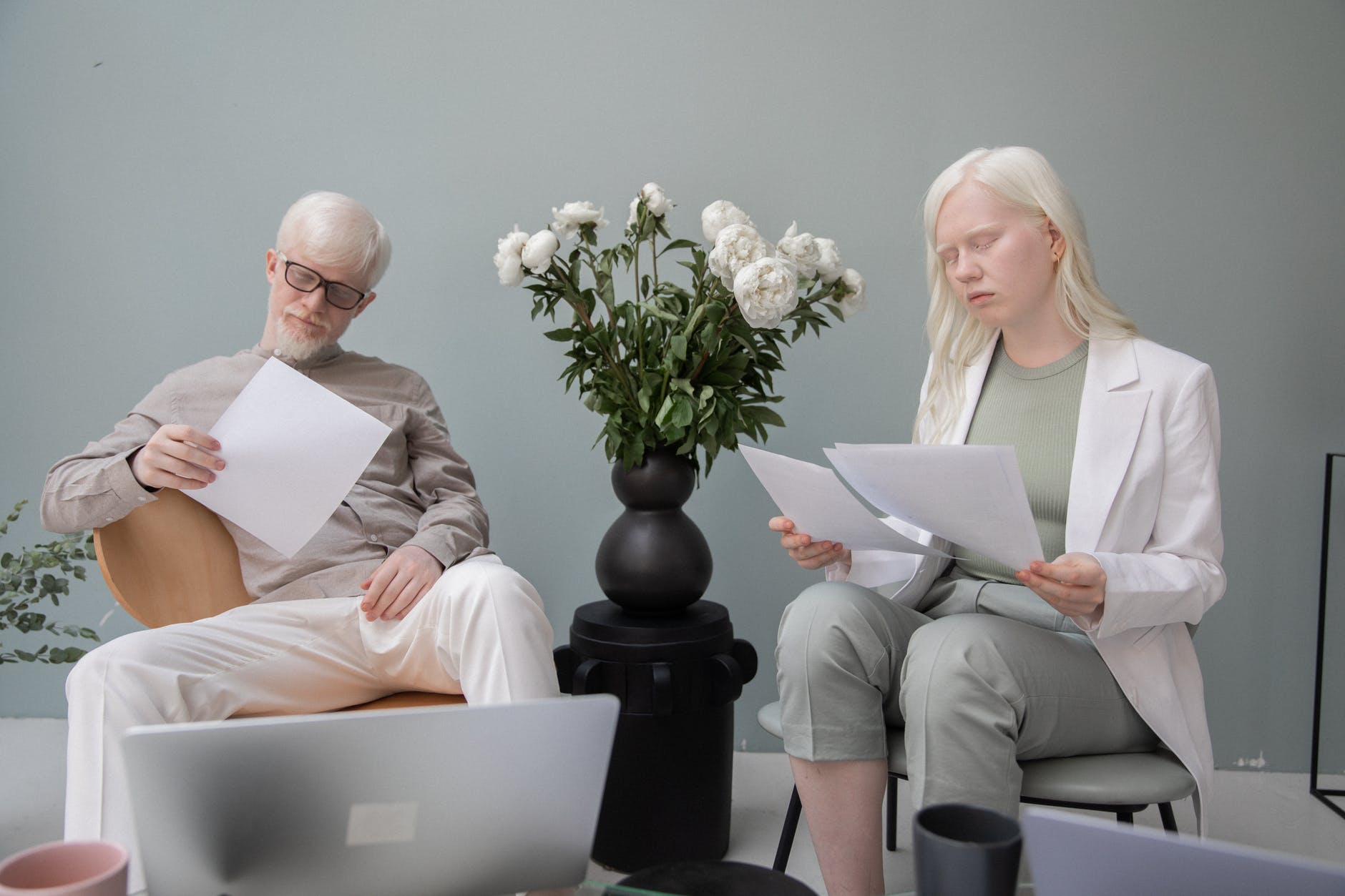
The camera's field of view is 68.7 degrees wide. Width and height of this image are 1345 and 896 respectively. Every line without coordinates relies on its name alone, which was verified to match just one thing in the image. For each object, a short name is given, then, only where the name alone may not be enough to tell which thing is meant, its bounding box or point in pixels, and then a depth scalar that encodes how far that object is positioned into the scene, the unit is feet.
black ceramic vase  5.98
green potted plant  5.53
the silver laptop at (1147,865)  1.93
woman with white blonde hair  4.32
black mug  2.22
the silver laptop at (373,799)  2.34
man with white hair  4.57
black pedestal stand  5.80
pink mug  2.15
